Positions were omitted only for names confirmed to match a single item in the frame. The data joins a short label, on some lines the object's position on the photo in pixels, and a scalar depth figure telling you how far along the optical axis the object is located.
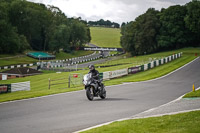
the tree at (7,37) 90.54
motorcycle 17.29
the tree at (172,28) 99.12
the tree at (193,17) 95.88
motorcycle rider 17.72
